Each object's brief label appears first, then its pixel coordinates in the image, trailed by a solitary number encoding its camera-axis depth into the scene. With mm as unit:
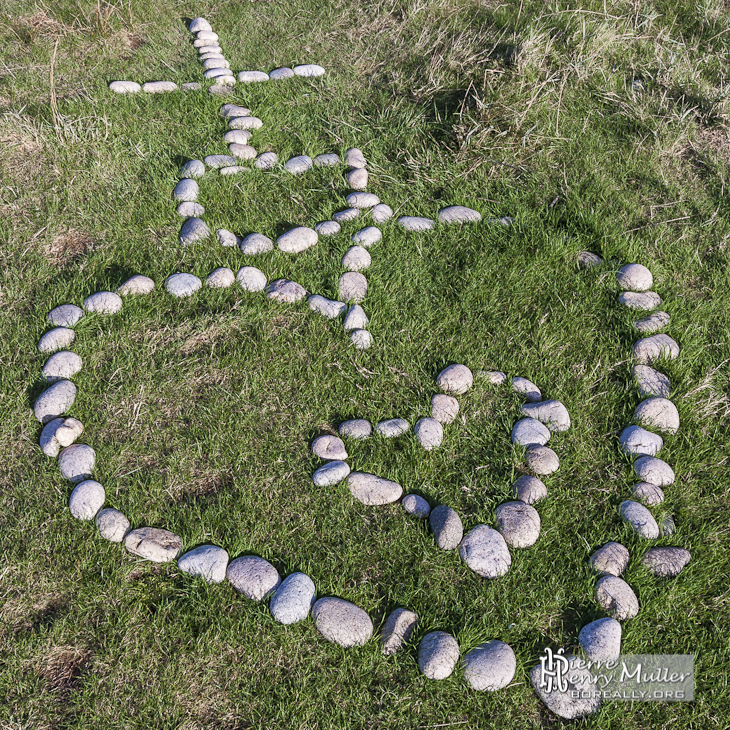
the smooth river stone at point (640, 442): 2486
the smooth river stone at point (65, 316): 2736
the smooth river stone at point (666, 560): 2152
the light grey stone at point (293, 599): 2004
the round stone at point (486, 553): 2150
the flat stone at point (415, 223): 3303
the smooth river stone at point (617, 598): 2055
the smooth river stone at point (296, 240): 3148
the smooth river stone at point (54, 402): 2445
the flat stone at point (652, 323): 2895
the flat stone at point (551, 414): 2561
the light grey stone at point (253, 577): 2059
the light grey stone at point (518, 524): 2225
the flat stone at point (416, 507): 2291
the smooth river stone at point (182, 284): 2908
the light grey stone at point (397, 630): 1969
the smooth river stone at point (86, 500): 2193
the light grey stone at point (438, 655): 1907
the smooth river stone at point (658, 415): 2572
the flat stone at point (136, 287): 2877
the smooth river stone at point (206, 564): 2084
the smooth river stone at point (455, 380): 2658
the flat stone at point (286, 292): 2930
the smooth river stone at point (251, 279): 2953
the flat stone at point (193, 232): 3123
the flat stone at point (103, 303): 2795
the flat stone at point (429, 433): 2484
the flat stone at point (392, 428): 2502
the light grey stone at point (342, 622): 1967
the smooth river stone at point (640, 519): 2238
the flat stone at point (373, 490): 2314
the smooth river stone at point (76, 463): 2297
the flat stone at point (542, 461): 2414
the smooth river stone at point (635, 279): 3066
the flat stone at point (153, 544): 2113
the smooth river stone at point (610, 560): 2158
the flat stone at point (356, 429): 2488
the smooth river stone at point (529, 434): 2496
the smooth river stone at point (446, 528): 2191
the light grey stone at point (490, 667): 1904
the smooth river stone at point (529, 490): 2328
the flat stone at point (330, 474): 2354
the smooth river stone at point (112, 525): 2150
